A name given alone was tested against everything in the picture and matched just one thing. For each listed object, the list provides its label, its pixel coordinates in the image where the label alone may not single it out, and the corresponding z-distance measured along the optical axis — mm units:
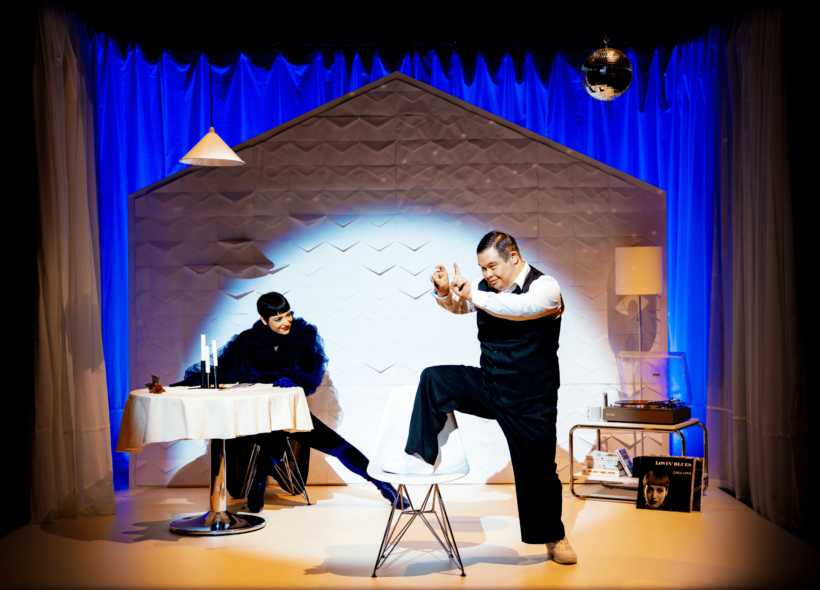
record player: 5113
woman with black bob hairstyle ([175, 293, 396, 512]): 4781
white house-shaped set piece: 5395
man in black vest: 3441
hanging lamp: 4598
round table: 3895
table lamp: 5078
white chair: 3512
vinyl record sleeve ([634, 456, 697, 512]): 4645
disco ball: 4637
